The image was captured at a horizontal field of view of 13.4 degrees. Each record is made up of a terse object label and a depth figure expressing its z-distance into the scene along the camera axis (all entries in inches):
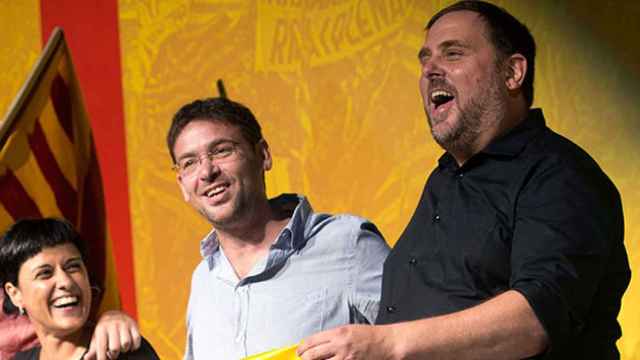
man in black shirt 168.6
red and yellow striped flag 211.6
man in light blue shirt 195.3
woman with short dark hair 193.8
